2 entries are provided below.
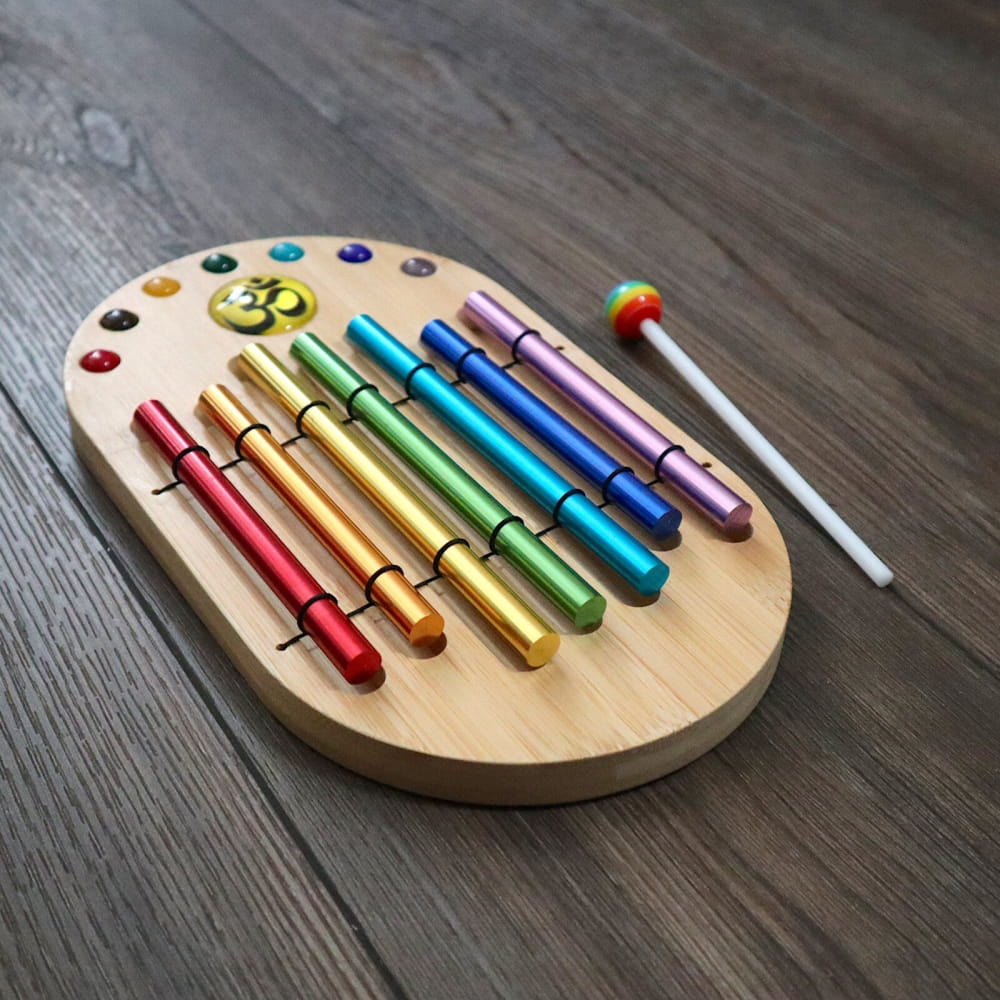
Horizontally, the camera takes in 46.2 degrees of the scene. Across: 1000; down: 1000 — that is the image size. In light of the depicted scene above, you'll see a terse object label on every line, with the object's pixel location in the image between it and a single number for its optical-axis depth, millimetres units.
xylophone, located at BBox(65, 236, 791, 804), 492
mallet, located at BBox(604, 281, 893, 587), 609
